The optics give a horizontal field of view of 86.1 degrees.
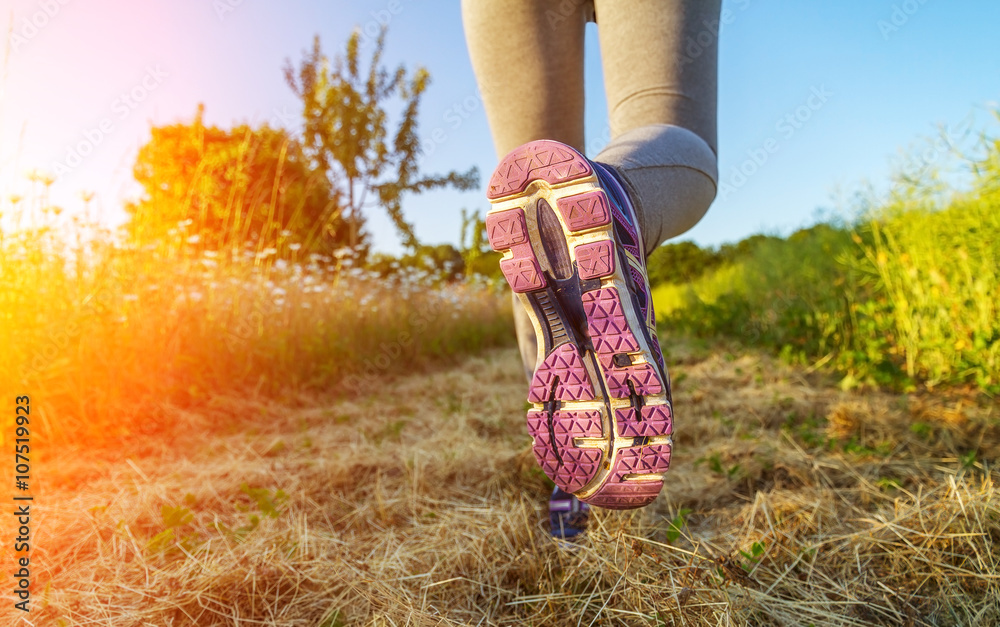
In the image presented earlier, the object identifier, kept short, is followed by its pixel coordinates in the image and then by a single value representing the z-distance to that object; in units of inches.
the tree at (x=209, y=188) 113.7
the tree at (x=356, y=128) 290.9
